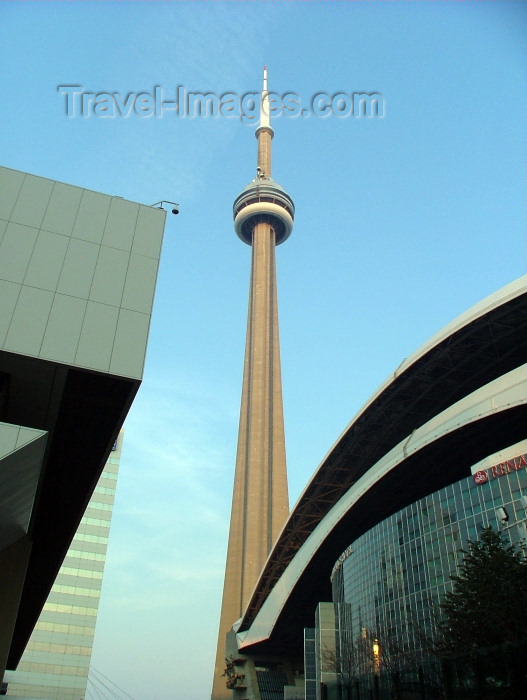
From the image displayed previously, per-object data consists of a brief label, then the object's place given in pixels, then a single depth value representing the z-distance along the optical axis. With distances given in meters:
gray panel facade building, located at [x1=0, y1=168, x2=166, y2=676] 17.73
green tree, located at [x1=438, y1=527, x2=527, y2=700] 22.03
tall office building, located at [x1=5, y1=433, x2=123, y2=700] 80.56
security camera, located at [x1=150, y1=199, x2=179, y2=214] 22.42
